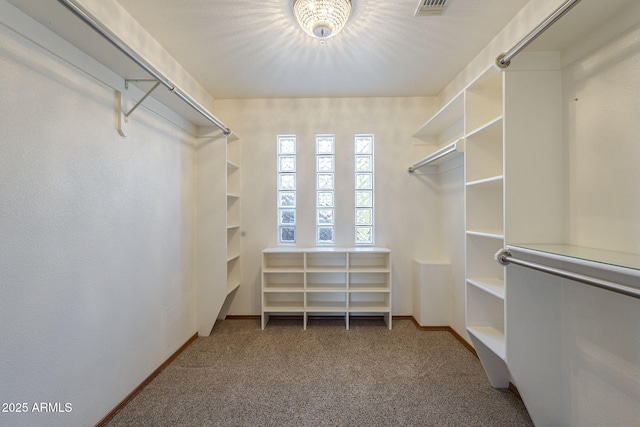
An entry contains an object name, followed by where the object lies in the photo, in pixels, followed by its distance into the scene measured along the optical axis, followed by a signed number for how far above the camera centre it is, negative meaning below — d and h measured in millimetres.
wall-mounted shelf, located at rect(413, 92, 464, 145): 2209 +908
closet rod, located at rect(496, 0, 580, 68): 1058 +826
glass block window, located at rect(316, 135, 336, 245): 3287 +296
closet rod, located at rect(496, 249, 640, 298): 892 -246
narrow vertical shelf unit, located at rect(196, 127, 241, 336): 2801 -137
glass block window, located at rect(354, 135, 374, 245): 3281 +199
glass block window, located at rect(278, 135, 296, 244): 3287 +309
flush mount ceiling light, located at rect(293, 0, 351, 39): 1598 +1214
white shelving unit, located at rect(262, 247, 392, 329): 2934 -795
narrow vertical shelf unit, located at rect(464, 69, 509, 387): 1882 -10
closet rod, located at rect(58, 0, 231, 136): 1066 +833
